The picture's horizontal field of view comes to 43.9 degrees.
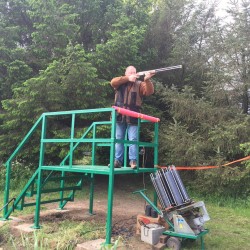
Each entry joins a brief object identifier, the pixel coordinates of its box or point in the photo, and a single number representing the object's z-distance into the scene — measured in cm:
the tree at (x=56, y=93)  754
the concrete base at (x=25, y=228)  463
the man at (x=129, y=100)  463
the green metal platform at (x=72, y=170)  393
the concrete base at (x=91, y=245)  377
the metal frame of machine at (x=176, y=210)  388
